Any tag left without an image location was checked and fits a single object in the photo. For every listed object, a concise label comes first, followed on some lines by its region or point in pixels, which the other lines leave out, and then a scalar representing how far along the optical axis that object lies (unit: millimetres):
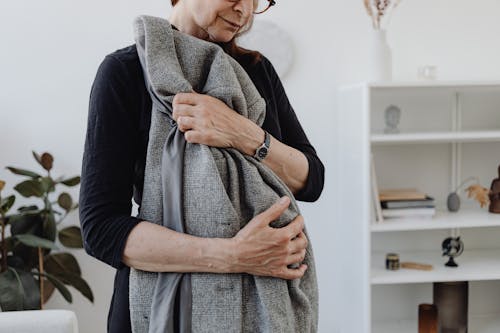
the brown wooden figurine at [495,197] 2588
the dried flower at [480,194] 2578
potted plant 2082
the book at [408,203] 2520
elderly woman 904
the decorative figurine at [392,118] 2631
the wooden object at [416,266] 2525
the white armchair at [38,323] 1418
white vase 2451
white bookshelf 2512
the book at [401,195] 2533
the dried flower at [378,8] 2498
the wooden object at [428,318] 2498
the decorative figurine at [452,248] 2525
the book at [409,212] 2506
